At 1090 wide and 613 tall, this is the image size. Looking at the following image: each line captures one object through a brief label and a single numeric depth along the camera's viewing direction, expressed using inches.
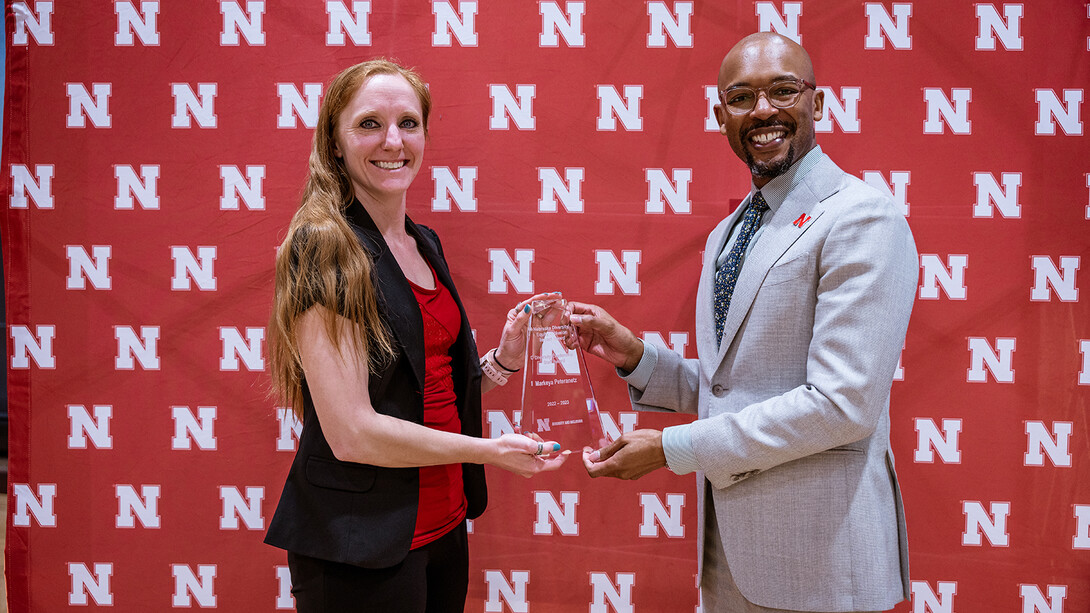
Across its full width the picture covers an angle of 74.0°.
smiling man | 60.4
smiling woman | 61.7
